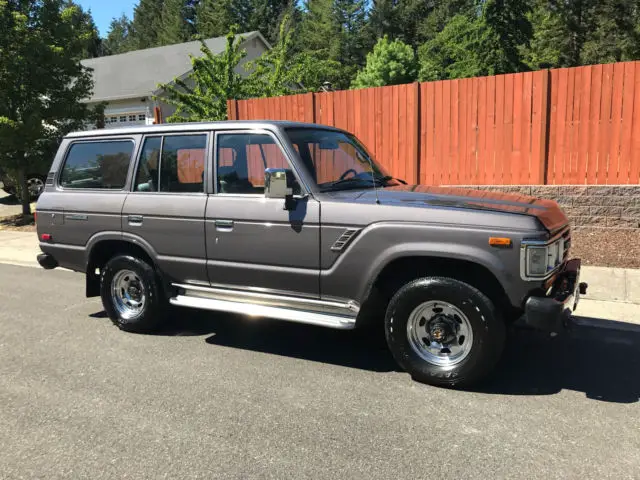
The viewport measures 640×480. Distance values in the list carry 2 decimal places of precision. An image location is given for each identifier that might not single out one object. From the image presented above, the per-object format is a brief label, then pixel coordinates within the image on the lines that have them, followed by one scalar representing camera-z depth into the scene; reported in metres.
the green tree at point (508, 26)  31.20
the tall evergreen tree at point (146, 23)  70.56
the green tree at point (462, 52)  31.59
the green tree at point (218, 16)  56.03
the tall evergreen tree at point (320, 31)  54.53
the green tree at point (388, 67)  38.78
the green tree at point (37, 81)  13.66
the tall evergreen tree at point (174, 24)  62.28
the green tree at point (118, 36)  77.47
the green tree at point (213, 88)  13.93
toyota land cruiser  3.69
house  26.02
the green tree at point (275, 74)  14.84
